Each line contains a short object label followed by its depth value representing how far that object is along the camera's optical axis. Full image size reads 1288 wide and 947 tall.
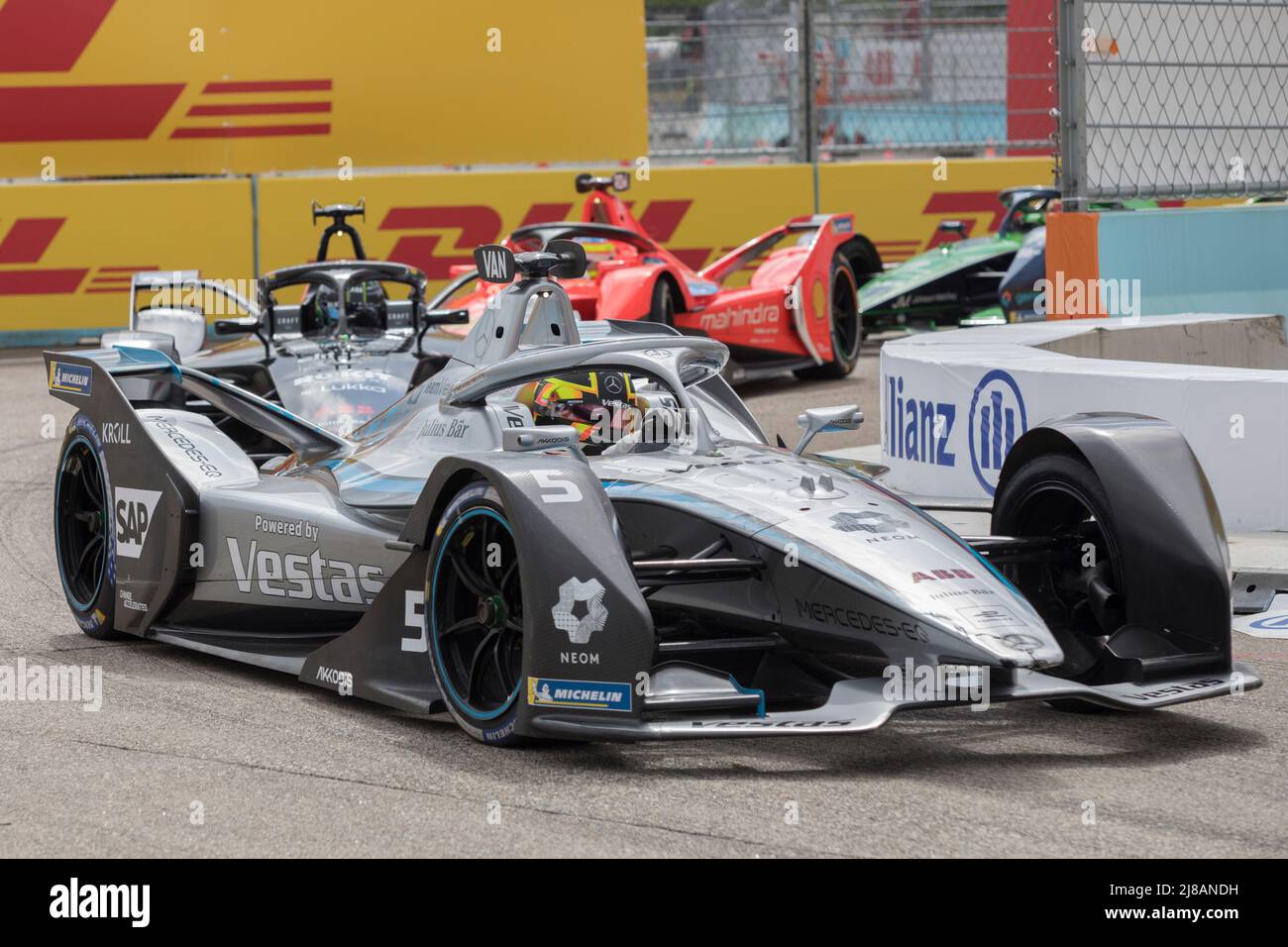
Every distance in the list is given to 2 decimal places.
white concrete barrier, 7.70
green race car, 16.33
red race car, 13.29
